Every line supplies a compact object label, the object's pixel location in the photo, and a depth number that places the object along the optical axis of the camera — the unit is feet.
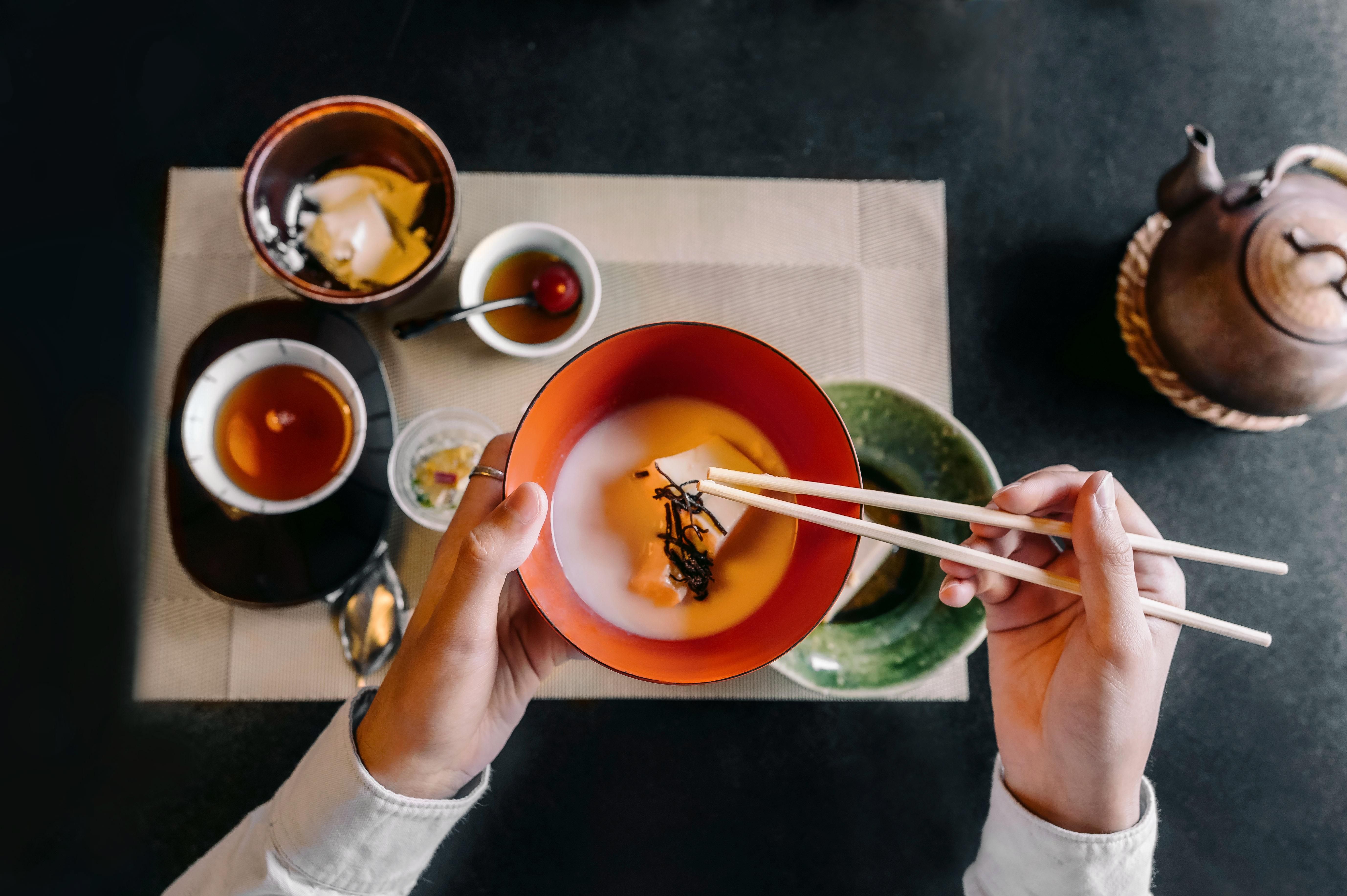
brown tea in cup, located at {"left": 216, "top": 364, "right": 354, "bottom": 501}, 3.59
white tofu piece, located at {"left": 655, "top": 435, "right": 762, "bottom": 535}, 2.97
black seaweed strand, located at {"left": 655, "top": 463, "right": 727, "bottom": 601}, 2.92
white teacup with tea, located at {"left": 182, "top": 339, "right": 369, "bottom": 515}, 3.40
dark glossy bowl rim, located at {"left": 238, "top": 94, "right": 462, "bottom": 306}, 3.47
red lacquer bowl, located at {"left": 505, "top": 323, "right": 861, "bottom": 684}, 2.53
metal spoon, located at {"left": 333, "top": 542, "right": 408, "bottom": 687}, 3.67
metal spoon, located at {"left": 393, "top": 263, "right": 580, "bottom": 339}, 3.63
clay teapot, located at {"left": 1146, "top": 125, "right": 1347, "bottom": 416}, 3.20
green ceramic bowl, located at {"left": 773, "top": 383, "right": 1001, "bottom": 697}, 3.35
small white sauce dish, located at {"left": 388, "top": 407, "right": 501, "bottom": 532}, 3.67
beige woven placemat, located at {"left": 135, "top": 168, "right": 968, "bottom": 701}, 3.78
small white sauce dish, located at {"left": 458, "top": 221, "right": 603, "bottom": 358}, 3.65
